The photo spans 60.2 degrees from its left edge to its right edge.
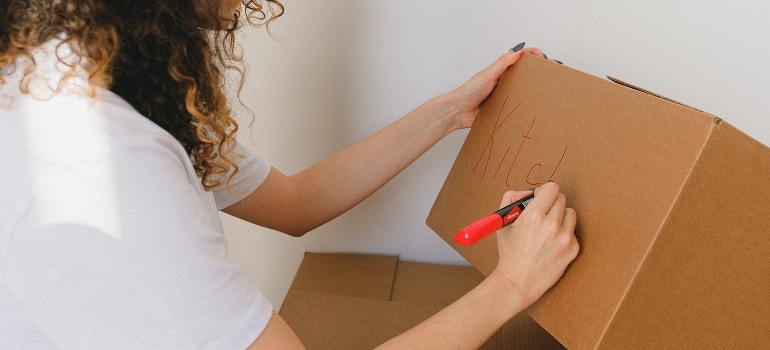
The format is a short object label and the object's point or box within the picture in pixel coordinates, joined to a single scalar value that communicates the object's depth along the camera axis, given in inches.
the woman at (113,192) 18.3
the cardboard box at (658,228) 21.1
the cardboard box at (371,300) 34.9
